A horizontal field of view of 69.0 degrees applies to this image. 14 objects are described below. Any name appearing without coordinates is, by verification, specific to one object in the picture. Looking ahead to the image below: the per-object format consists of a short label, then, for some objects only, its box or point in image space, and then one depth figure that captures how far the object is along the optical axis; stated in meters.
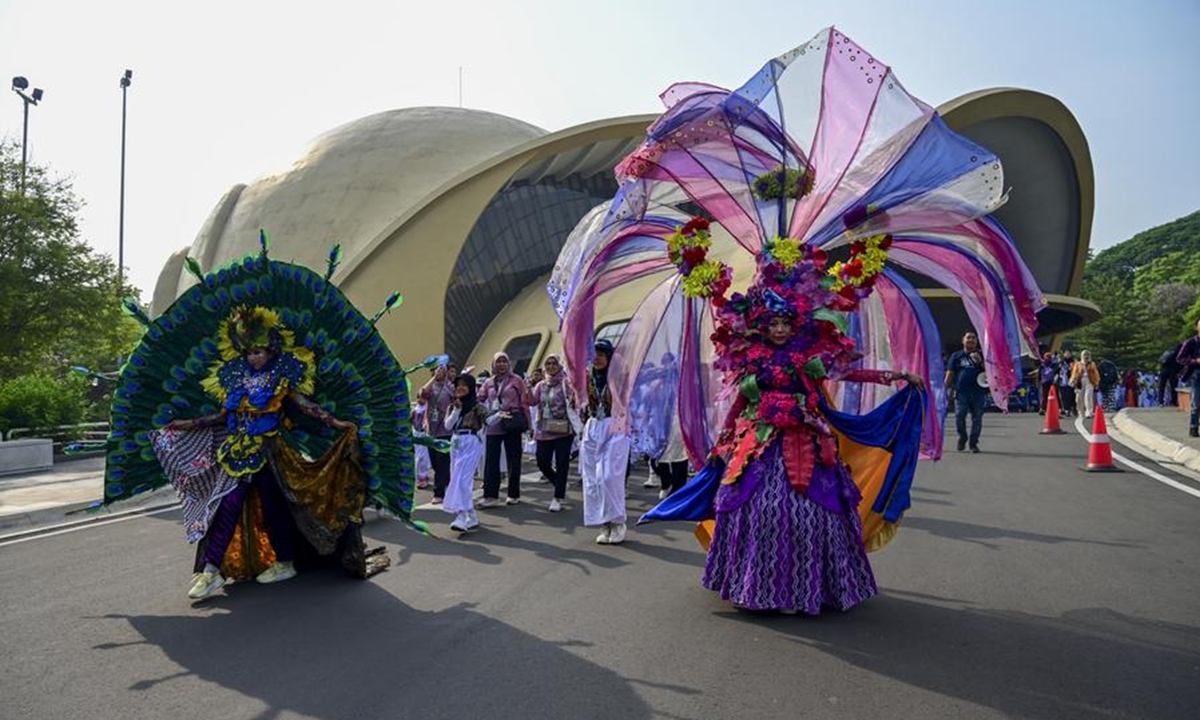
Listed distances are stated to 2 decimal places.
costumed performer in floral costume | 4.95
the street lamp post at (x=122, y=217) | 37.81
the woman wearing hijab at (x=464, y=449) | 8.04
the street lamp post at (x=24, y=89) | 28.97
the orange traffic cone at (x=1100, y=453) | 10.59
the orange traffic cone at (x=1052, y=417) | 16.47
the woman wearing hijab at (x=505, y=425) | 9.67
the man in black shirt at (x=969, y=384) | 12.47
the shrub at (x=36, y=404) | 16.86
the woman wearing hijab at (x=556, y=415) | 9.77
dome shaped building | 25.48
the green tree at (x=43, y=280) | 18.62
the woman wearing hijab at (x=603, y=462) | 7.44
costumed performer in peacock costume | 5.84
